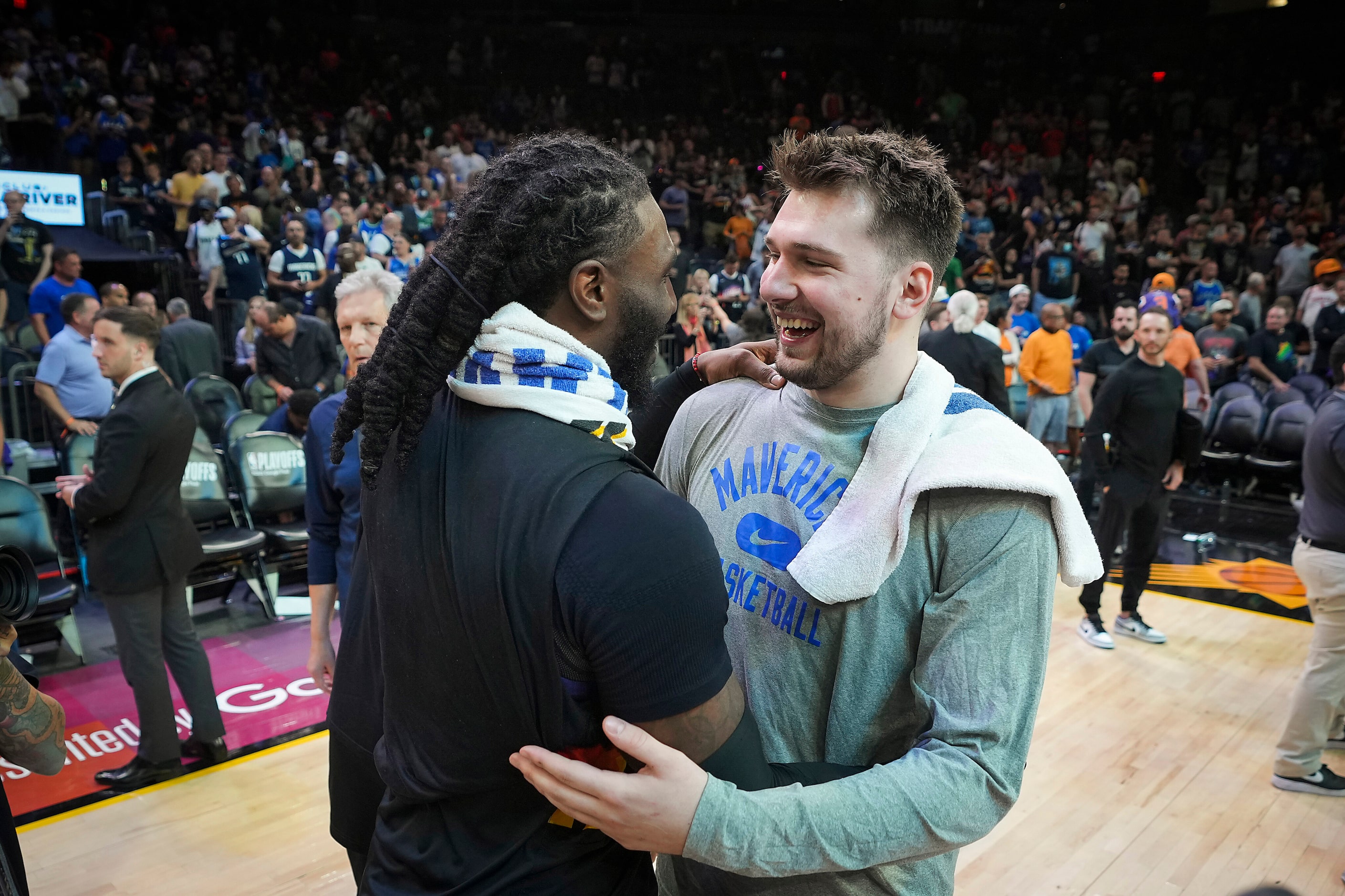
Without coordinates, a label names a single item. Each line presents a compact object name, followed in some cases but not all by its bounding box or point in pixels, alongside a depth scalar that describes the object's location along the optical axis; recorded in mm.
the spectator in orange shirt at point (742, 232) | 13297
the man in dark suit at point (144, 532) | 3514
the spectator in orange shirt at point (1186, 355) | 6594
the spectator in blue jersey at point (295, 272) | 9078
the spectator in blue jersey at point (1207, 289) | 11062
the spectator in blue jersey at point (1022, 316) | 9469
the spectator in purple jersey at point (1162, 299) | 5109
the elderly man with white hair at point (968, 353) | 5883
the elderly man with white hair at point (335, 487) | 3072
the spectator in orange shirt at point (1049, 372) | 8242
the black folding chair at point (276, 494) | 5668
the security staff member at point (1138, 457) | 5117
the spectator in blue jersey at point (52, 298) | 7535
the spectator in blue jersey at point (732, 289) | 10531
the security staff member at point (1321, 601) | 3631
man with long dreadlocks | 1031
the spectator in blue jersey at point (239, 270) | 9031
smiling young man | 1122
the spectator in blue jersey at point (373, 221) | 10289
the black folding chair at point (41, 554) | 4570
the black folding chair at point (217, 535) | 5371
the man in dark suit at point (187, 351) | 7074
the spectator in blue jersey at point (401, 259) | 9469
